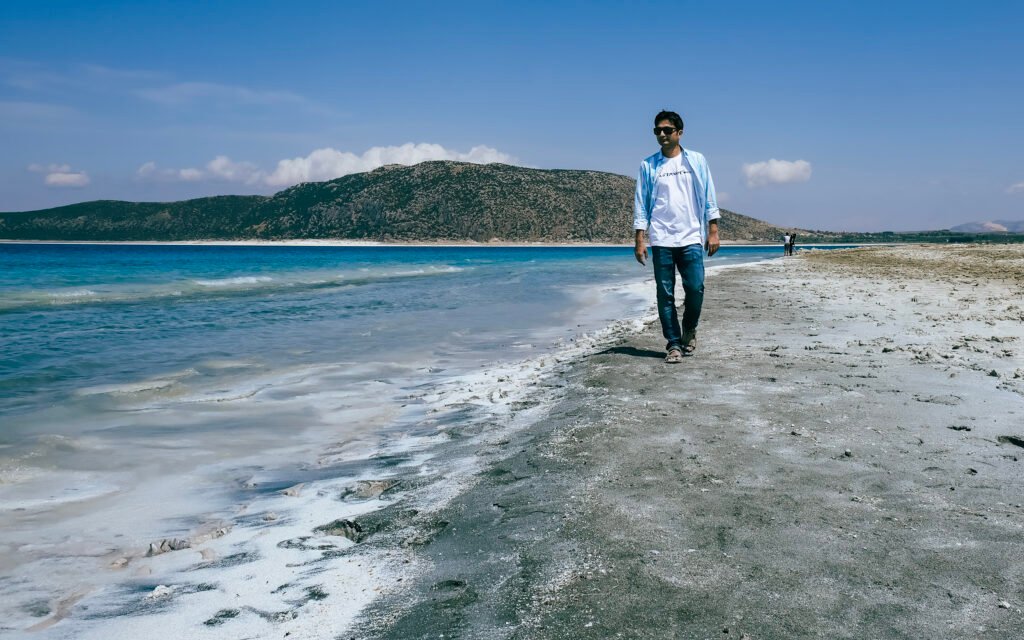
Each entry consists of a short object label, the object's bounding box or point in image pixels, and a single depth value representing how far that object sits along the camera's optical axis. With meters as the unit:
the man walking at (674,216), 6.95
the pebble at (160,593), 2.71
